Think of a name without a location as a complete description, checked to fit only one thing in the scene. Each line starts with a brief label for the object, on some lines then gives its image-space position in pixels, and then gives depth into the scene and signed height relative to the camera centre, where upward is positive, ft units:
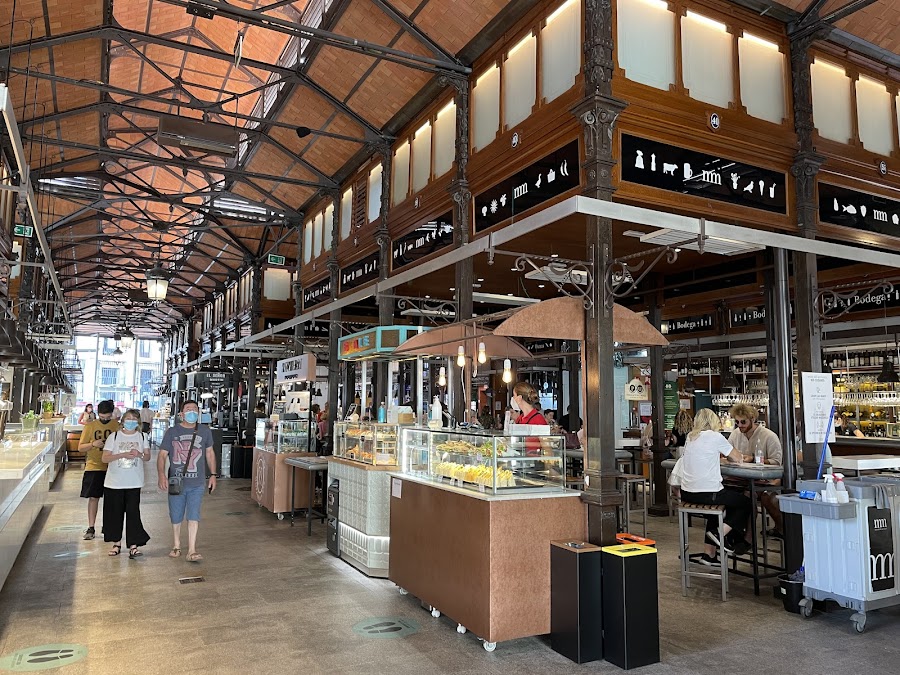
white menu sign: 20.81 -0.06
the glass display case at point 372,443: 24.00 -1.65
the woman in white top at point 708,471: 21.15 -2.27
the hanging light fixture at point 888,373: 36.14 +1.55
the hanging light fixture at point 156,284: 42.96 +7.37
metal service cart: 17.42 -4.00
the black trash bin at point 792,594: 18.88 -5.53
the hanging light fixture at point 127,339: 74.16 +6.57
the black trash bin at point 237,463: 52.90 -5.19
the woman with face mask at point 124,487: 24.88 -3.38
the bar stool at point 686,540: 20.02 -4.30
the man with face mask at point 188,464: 24.27 -2.47
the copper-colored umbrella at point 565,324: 17.11 +2.04
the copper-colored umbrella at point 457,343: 22.61 +1.99
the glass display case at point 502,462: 16.51 -1.62
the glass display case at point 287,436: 35.40 -2.09
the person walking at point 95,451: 27.14 -2.23
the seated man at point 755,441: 24.67 -1.60
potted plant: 34.68 -1.45
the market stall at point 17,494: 18.99 -3.38
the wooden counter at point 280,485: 33.94 -4.52
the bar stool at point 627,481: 25.10 -3.41
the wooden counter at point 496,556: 15.70 -3.87
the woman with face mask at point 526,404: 23.28 -0.17
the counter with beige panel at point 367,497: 22.85 -3.56
